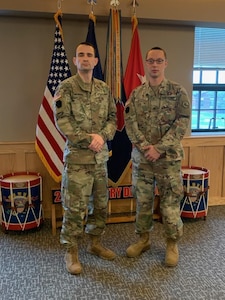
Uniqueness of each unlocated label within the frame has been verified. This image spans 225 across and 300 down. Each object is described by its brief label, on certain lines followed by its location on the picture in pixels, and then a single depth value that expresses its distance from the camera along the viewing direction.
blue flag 2.92
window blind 3.67
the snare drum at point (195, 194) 3.18
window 3.70
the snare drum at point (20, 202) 2.87
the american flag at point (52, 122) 2.90
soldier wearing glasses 2.33
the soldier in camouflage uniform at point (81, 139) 2.26
